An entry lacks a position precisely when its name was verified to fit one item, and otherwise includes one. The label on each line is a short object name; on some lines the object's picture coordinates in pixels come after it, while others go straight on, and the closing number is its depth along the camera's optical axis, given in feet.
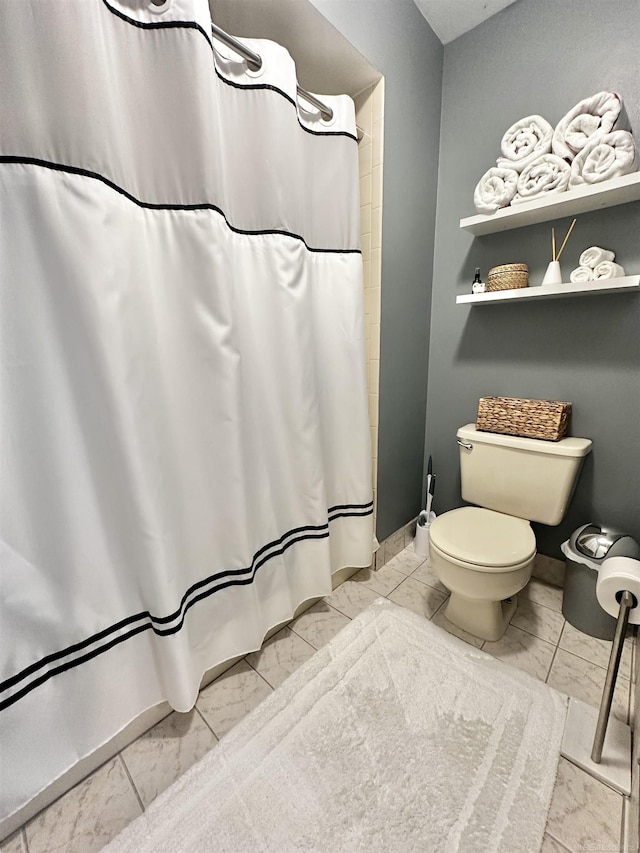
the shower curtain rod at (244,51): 2.91
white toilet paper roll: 2.72
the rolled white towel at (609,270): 3.93
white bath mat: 2.54
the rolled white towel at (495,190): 4.27
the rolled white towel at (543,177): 3.94
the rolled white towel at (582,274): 4.06
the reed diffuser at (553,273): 4.25
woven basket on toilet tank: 4.37
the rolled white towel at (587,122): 3.60
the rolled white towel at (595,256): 4.01
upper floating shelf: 3.65
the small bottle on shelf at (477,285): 4.84
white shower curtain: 2.17
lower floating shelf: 3.79
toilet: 3.77
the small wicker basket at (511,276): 4.51
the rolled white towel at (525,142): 4.05
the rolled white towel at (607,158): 3.57
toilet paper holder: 2.65
